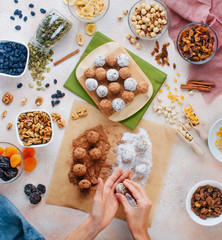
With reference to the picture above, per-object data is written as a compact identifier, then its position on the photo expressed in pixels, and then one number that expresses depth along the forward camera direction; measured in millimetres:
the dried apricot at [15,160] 1810
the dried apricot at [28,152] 1937
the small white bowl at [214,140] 1908
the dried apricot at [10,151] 1840
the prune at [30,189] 1927
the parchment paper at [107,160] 1939
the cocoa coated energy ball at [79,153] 1831
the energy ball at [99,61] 1878
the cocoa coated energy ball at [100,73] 1867
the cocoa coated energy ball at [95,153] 1836
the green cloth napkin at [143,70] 1939
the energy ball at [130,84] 1840
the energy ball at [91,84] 1854
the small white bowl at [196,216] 1833
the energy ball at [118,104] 1854
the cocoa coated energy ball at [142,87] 1850
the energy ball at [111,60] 1873
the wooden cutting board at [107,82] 1926
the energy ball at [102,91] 1843
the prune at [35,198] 1907
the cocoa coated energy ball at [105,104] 1840
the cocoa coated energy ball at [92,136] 1844
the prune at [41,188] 1934
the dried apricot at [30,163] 1930
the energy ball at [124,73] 1862
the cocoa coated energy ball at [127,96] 1840
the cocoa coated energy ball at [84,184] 1829
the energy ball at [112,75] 1851
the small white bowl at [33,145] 1794
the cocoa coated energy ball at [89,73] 1882
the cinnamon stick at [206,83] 1930
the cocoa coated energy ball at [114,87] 1844
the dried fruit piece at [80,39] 1954
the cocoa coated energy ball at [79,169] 1823
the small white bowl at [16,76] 1849
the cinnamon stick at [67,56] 1952
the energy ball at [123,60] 1861
